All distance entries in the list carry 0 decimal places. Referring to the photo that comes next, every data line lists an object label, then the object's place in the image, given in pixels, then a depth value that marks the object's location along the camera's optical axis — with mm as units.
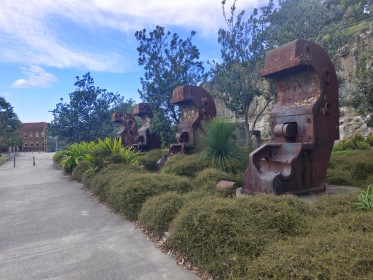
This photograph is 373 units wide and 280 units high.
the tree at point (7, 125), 32534
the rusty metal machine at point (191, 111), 10188
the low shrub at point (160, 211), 4367
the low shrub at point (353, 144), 11159
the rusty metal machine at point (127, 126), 17719
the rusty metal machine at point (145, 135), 15406
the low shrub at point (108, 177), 7235
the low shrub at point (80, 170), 11133
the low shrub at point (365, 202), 3480
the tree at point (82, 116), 26062
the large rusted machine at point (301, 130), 5316
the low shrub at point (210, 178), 6052
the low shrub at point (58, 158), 19338
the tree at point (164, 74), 16656
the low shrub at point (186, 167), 7723
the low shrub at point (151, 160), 11148
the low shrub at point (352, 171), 6511
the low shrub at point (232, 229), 2842
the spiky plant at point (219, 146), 7777
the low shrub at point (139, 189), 5559
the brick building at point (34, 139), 76312
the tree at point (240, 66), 12961
